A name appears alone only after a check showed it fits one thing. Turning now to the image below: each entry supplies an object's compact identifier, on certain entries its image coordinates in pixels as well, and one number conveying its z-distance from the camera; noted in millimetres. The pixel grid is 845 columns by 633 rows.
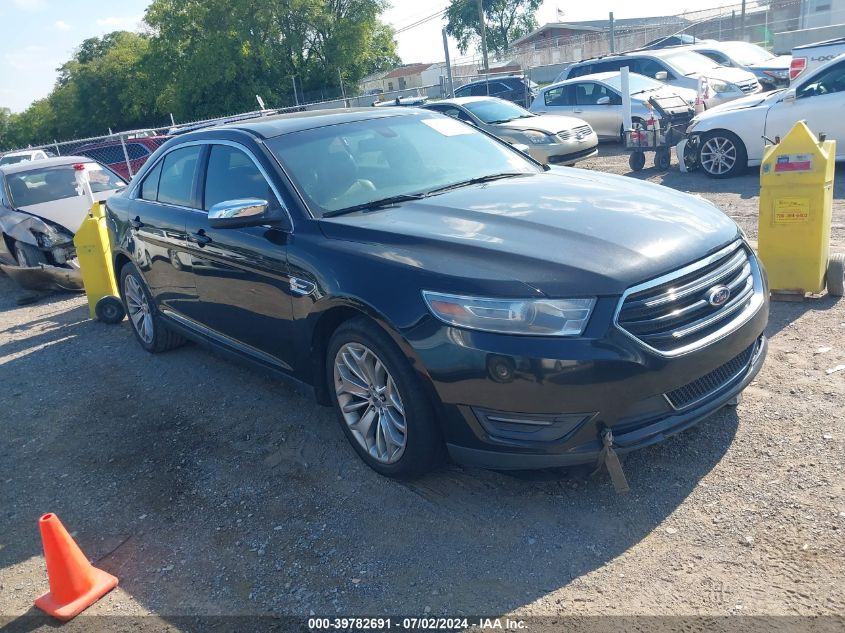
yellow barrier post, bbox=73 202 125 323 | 7727
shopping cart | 11562
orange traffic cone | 3152
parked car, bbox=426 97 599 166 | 13125
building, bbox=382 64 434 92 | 70206
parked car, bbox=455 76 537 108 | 22953
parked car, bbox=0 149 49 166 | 23119
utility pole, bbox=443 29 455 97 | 20922
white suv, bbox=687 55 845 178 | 9844
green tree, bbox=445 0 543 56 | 74938
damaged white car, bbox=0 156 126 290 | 9500
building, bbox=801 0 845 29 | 39781
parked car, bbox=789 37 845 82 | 12836
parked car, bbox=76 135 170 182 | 17969
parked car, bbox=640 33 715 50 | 27453
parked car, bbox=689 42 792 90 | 17625
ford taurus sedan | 3080
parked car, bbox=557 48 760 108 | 15391
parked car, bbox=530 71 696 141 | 14812
